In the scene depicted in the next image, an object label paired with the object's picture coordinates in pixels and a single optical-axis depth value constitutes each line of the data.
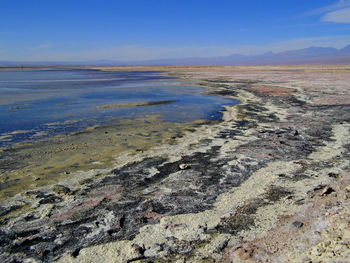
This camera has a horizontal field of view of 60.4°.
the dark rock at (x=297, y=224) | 4.35
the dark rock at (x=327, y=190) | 5.41
